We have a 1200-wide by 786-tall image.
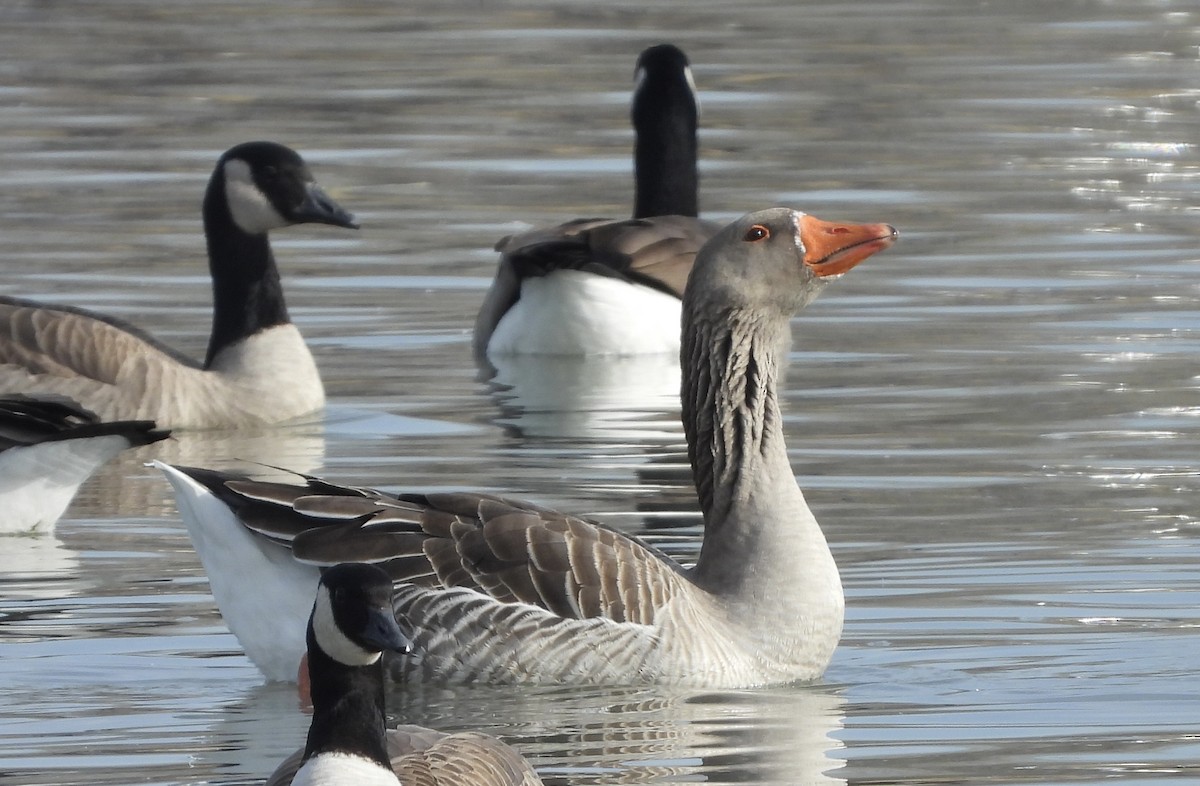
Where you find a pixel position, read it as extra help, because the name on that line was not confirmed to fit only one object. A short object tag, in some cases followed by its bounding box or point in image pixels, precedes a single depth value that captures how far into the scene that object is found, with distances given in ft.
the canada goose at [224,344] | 90.58
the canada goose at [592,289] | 105.19
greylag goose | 58.13
